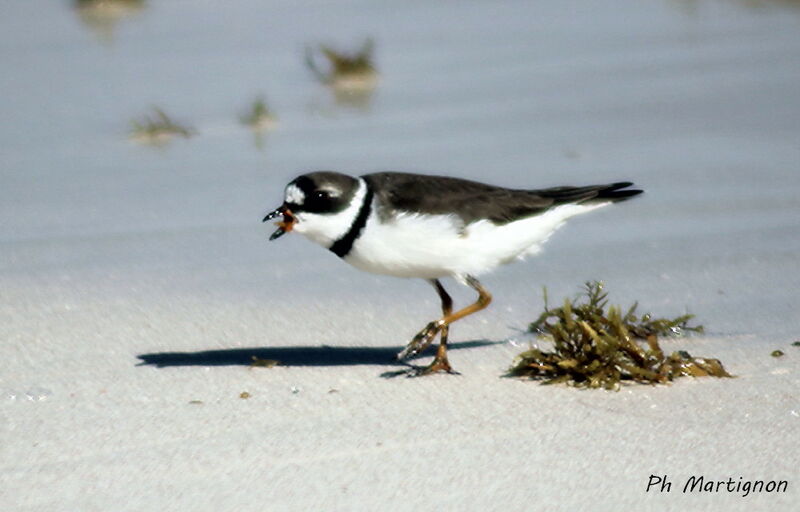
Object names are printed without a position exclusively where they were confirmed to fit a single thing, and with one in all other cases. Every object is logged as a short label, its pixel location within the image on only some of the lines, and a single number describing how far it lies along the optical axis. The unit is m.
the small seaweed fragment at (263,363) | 11.16
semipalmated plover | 10.79
